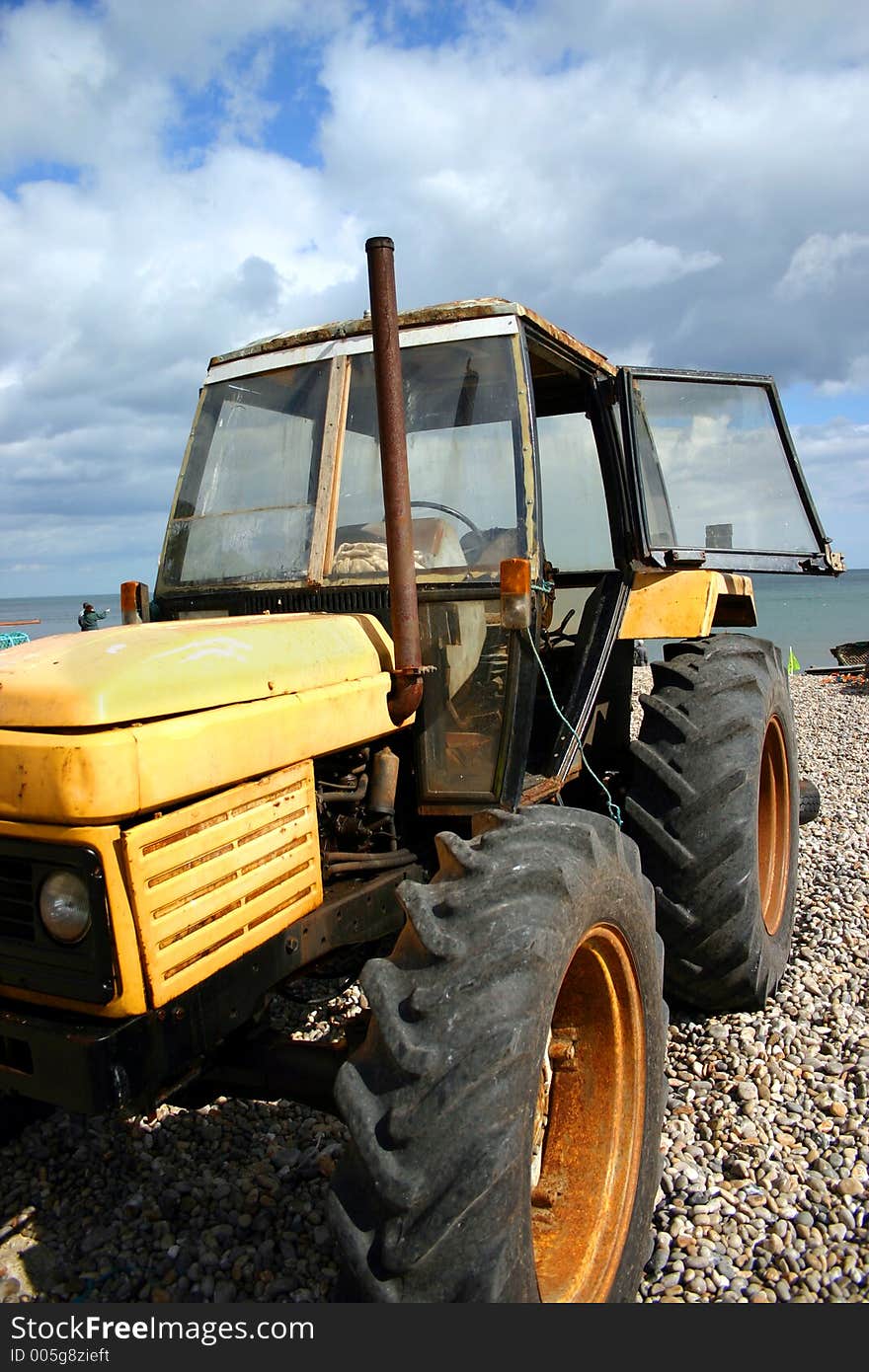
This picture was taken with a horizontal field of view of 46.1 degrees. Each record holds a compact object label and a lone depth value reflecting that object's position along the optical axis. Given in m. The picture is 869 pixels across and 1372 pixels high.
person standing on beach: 11.41
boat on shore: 17.30
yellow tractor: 1.92
